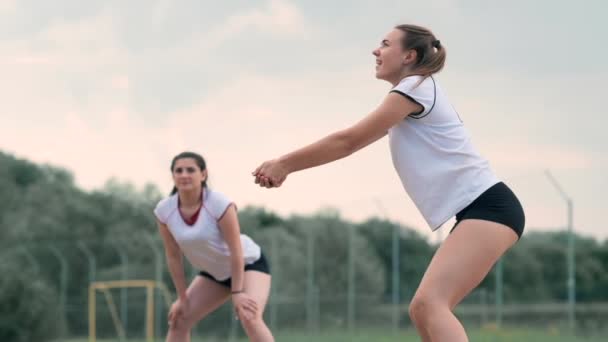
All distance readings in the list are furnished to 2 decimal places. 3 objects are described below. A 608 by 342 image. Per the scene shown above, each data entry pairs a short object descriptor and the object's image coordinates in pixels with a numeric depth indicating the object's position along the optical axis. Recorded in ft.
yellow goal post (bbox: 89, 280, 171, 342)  121.22
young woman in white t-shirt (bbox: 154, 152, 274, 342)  37.34
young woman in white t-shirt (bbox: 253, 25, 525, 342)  24.80
